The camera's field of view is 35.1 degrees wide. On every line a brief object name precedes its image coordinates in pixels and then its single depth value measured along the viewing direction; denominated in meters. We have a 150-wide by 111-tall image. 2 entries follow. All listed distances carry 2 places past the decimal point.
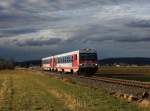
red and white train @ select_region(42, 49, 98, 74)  28.57
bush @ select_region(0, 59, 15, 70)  90.29
